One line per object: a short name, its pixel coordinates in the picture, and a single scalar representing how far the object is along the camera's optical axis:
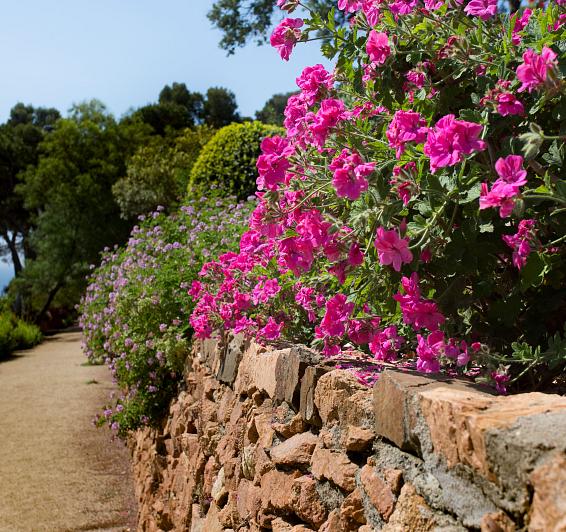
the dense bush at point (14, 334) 14.68
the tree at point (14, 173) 30.97
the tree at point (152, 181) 18.66
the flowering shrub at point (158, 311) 5.61
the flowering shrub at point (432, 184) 1.71
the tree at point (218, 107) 35.34
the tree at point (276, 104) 30.98
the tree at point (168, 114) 31.19
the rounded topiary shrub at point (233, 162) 10.37
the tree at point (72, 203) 22.05
